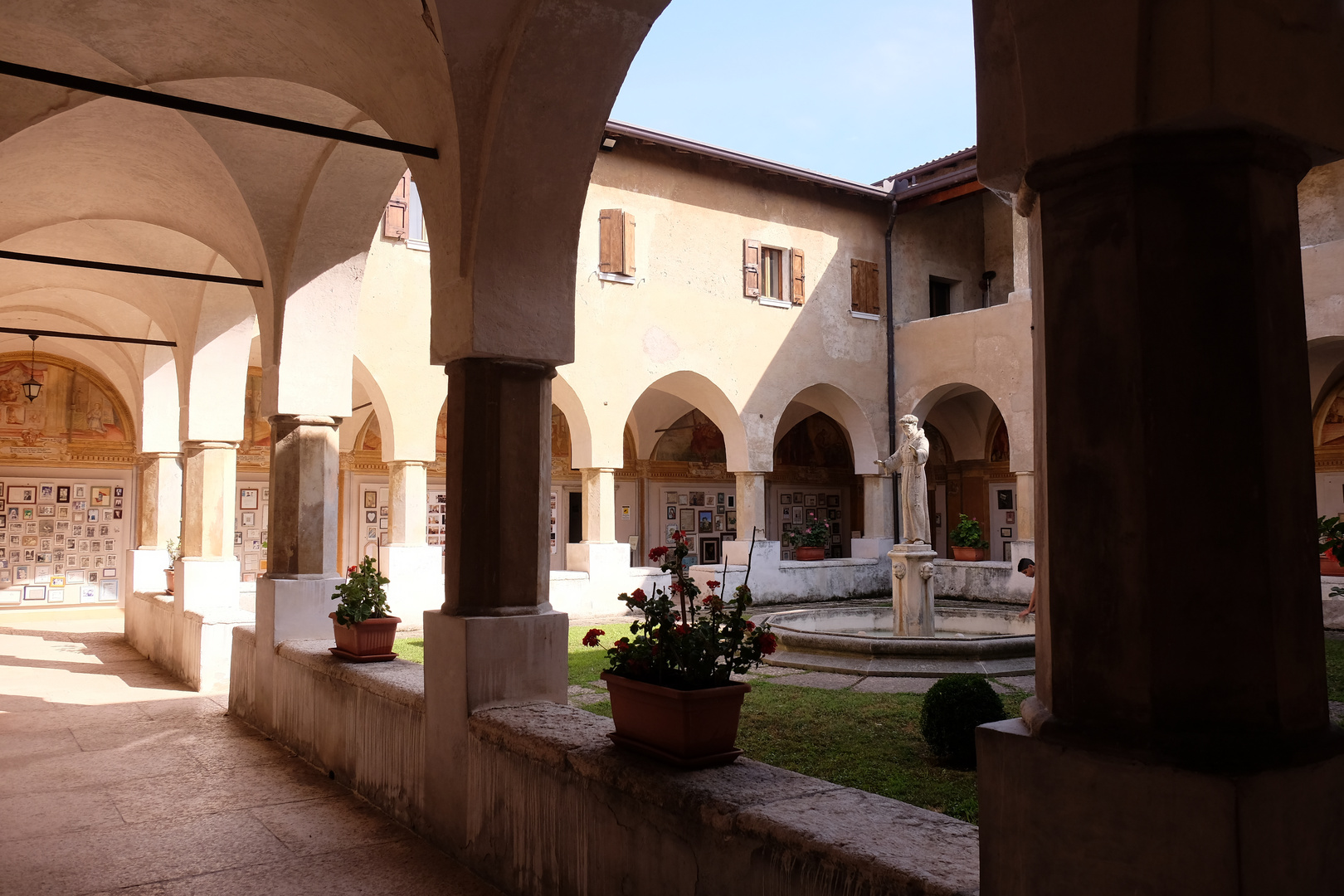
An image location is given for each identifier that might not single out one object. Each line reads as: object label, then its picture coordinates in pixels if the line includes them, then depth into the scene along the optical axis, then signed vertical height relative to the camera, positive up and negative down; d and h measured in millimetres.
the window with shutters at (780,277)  16938 +4029
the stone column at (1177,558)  1590 -81
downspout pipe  18172 +2103
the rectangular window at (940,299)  20031 +4271
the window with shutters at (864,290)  17875 +3988
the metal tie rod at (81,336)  8656 +1664
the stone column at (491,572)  4148 -247
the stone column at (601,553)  14727 -591
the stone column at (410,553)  13305 -532
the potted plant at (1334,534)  6027 -167
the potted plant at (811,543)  17125 -554
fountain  9242 -1311
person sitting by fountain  11094 -661
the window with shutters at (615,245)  15047 +4066
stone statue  11133 +352
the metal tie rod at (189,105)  4285 +1870
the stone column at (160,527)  12984 -145
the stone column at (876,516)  17656 -91
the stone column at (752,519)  16219 -112
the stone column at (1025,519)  15484 -135
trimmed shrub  5699 -1190
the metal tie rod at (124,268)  6446 +1696
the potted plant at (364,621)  5543 -596
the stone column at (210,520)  9922 -48
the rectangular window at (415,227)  13930 +4053
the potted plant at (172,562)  11089 -570
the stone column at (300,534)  6785 -135
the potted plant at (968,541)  16469 -510
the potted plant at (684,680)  3033 -547
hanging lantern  12957 +1721
